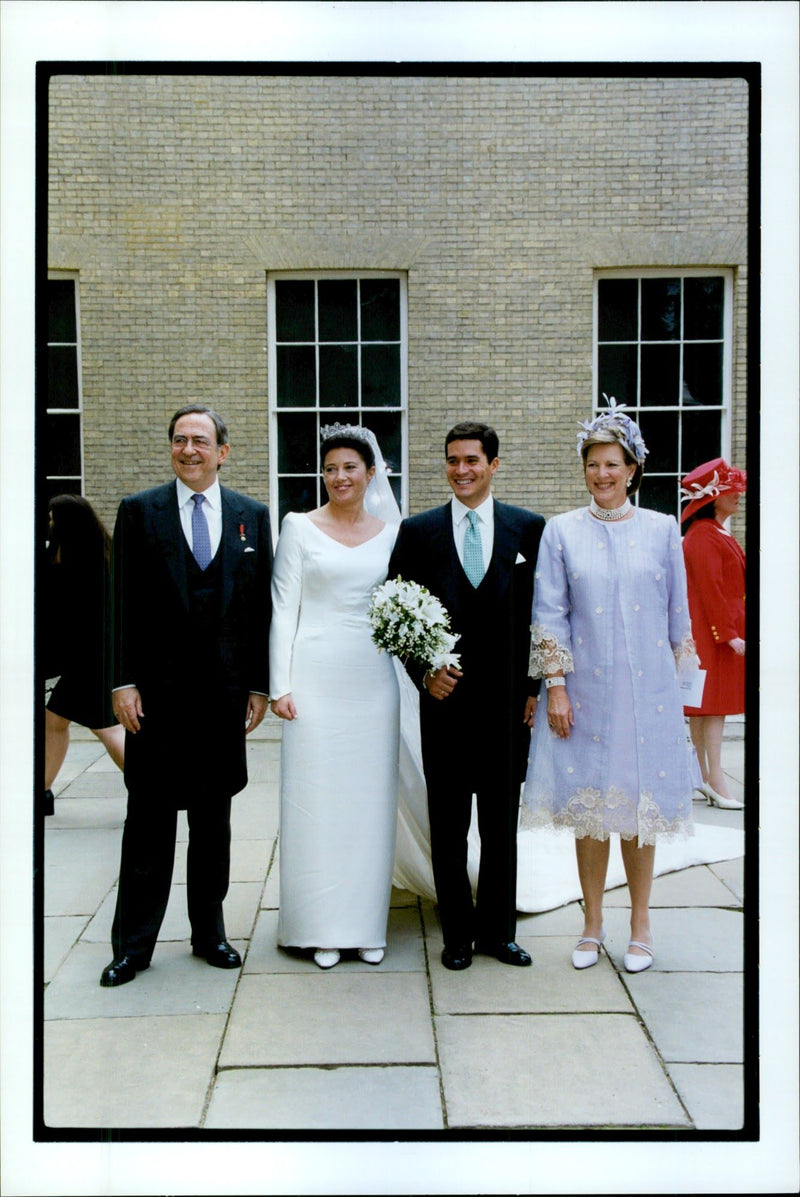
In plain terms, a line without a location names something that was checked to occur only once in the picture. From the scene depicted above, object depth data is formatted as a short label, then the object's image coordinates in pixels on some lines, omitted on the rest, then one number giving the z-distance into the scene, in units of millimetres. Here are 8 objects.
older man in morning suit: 4094
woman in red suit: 5914
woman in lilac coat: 4051
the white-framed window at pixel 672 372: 6195
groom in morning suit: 4207
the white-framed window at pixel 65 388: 7574
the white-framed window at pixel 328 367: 7332
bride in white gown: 4270
